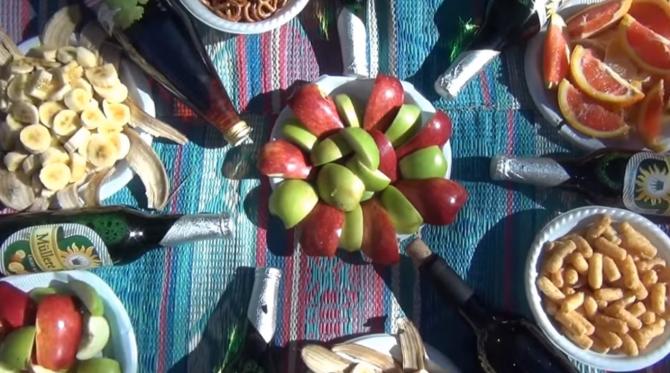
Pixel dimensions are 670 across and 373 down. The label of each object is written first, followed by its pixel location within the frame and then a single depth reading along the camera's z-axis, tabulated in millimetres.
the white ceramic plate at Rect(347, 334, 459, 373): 858
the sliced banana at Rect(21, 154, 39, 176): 847
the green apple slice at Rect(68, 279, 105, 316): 834
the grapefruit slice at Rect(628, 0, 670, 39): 962
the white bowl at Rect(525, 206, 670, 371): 858
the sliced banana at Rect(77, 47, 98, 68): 881
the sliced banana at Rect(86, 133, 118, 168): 859
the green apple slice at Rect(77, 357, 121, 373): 812
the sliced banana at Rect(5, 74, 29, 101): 848
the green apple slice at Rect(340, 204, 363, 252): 871
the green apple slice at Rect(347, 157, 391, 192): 852
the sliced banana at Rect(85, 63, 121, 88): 867
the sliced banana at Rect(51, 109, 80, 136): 839
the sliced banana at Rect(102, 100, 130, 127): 871
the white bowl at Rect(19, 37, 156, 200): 896
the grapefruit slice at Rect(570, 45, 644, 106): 936
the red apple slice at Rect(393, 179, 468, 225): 869
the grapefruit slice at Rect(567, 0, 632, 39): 957
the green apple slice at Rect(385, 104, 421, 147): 875
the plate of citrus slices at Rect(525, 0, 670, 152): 938
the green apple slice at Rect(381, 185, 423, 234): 857
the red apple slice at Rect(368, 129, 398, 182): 865
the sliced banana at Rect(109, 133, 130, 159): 874
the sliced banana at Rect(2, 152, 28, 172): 849
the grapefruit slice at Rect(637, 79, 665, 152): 926
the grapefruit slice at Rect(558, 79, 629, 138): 939
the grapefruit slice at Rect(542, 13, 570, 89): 949
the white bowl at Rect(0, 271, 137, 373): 837
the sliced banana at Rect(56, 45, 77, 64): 875
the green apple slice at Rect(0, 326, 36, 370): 796
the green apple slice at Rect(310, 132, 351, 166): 872
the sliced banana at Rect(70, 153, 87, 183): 849
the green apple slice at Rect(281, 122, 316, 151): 885
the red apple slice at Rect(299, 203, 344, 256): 865
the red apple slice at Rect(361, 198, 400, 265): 860
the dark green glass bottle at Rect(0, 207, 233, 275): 826
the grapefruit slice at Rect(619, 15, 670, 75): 942
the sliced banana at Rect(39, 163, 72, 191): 837
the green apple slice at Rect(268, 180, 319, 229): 869
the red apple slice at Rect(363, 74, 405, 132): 874
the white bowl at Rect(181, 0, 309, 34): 894
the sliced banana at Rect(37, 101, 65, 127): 840
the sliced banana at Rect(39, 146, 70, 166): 840
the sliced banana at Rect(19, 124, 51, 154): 833
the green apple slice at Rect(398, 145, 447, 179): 866
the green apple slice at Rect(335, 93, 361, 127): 890
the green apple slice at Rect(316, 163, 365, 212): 849
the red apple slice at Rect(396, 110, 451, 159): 875
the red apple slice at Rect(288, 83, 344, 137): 874
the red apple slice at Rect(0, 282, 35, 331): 820
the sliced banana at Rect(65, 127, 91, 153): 842
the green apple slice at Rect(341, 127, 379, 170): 845
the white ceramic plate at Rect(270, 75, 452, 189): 900
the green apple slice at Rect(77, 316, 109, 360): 818
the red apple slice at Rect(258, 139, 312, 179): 868
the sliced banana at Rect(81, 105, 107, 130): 849
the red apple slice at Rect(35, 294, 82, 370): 804
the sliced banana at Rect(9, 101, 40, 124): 839
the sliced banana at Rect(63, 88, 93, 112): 842
